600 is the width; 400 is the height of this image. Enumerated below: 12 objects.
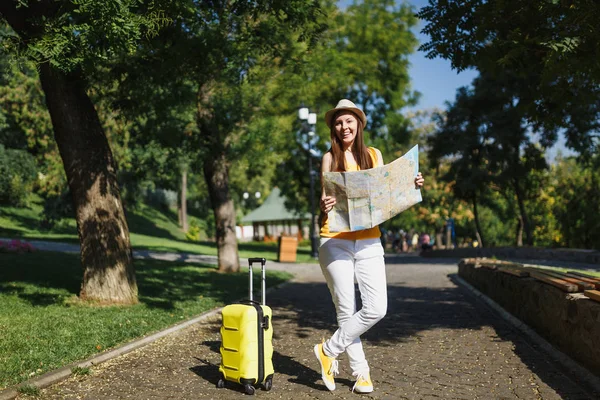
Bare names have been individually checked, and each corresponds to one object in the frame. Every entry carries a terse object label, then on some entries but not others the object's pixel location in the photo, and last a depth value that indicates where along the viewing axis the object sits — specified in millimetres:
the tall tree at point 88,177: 8758
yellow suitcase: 4828
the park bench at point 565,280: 5740
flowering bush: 16047
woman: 4727
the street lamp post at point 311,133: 23078
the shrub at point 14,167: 19647
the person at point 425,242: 38788
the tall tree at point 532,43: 6742
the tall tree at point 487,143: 25203
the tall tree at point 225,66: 9938
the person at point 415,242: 56969
